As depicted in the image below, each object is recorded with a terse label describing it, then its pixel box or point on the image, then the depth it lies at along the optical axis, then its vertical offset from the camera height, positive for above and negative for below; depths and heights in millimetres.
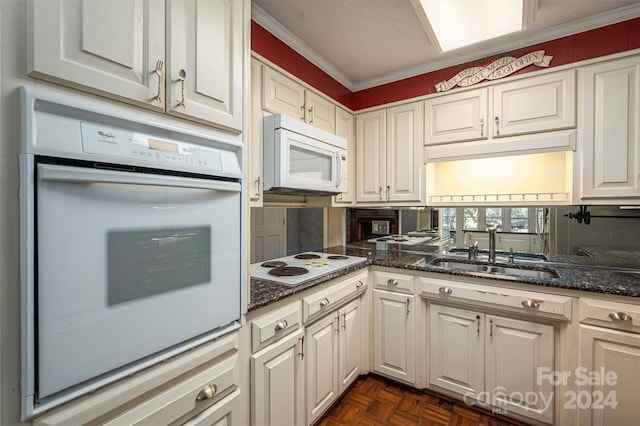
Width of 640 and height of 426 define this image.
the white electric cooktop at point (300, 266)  1657 -383
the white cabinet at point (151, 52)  676 +457
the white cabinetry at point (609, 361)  1395 -758
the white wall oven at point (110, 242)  641 -88
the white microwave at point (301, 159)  1641 +336
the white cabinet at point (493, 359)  1628 -918
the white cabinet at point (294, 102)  1727 +754
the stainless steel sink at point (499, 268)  1908 -412
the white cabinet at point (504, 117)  1839 +671
